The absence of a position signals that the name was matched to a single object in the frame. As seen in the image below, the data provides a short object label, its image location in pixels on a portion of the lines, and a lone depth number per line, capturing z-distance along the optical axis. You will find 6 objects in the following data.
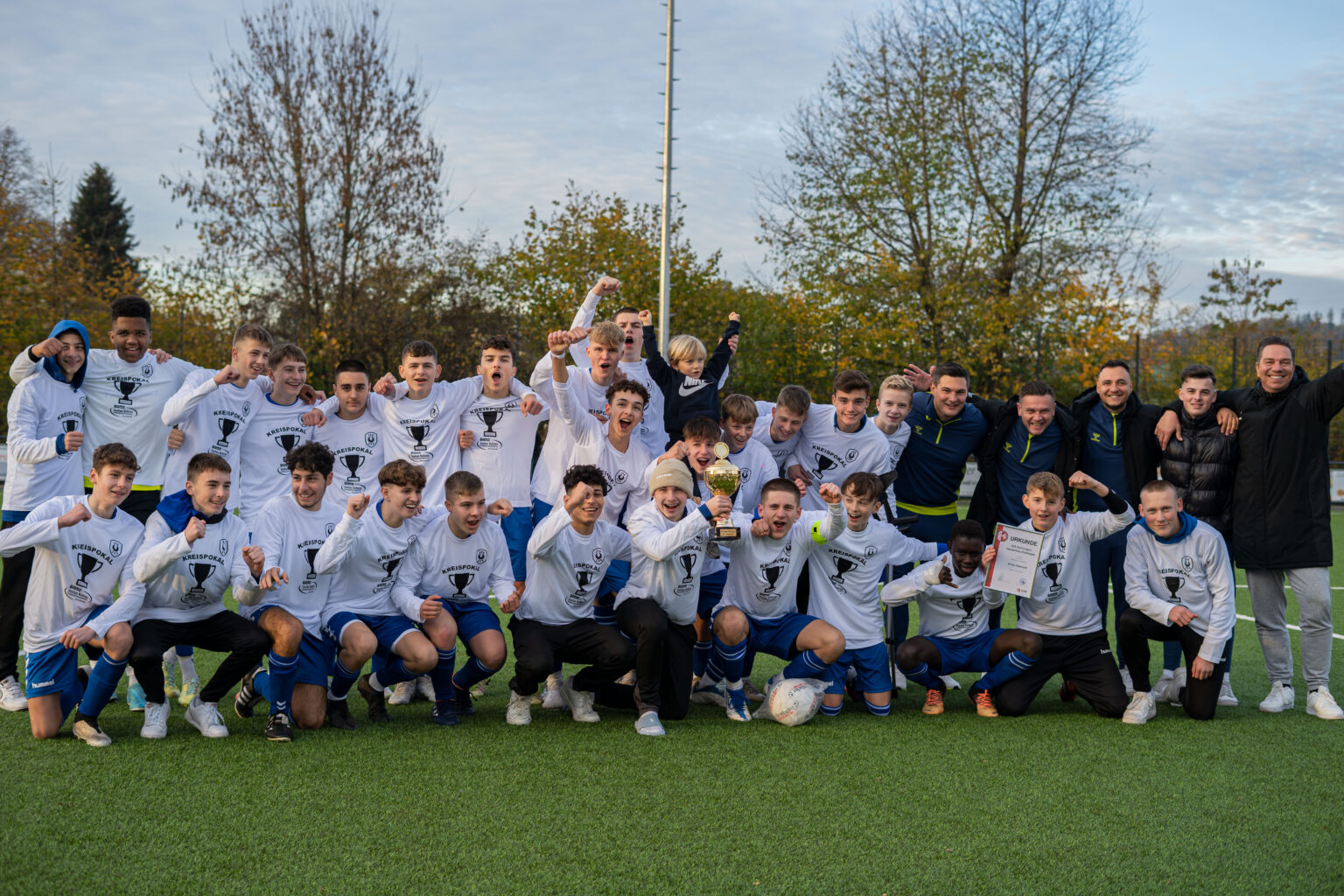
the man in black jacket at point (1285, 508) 5.23
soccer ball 4.87
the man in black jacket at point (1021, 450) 5.59
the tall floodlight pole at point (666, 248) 16.50
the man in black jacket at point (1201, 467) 5.47
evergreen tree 37.12
